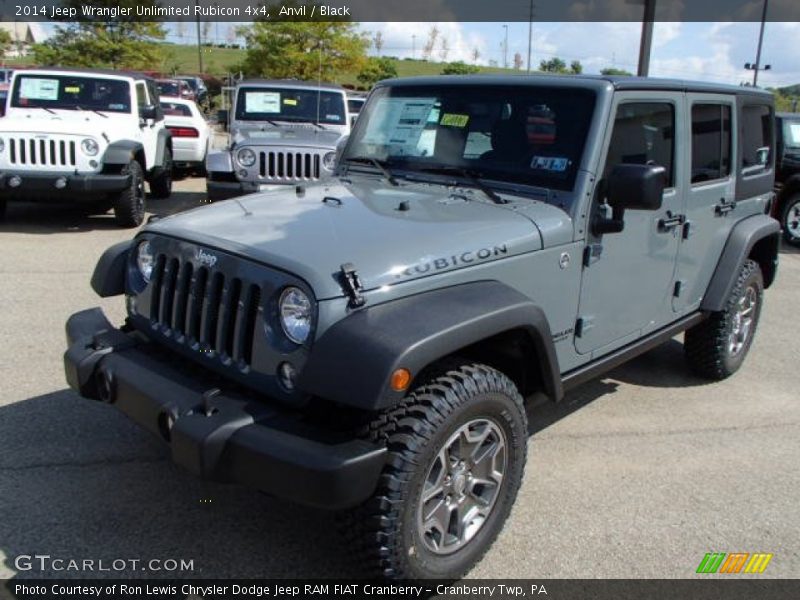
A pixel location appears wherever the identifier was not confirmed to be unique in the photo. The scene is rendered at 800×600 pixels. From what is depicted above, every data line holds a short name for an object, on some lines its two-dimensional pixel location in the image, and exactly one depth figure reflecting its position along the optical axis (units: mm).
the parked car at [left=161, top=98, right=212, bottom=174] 13039
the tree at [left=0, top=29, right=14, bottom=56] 47438
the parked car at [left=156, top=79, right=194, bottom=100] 21266
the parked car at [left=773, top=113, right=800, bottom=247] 10297
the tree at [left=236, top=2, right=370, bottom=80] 32688
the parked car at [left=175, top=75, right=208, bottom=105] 28544
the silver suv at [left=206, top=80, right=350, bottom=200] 8375
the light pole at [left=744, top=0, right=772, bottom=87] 37812
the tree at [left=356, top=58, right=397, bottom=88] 39138
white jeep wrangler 8258
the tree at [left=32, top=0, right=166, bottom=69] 32031
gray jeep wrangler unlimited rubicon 2350
